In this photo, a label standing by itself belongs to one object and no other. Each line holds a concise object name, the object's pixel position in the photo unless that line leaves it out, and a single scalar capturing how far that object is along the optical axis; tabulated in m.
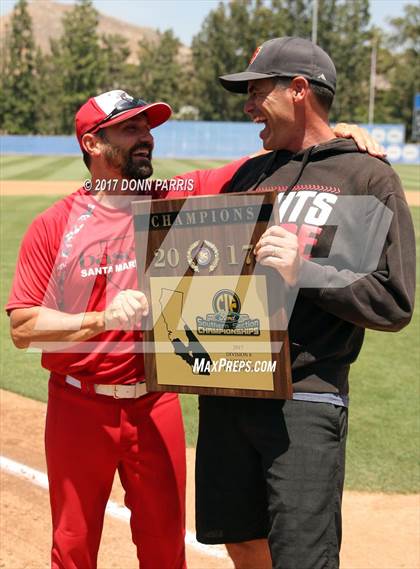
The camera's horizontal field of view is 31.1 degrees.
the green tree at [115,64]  77.94
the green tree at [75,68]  63.53
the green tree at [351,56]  68.88
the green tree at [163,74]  70.69
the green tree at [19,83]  62.94
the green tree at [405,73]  66.81
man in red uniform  3.06
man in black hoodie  2.63
